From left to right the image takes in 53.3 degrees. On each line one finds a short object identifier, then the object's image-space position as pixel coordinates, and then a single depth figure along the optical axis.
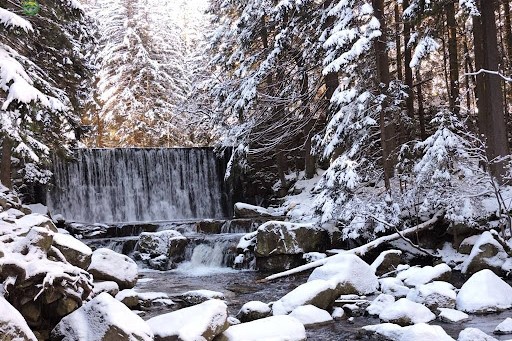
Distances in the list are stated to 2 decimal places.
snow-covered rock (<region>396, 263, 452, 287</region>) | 8.90
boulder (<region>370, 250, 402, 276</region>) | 10.36
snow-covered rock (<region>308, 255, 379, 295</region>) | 8.71
